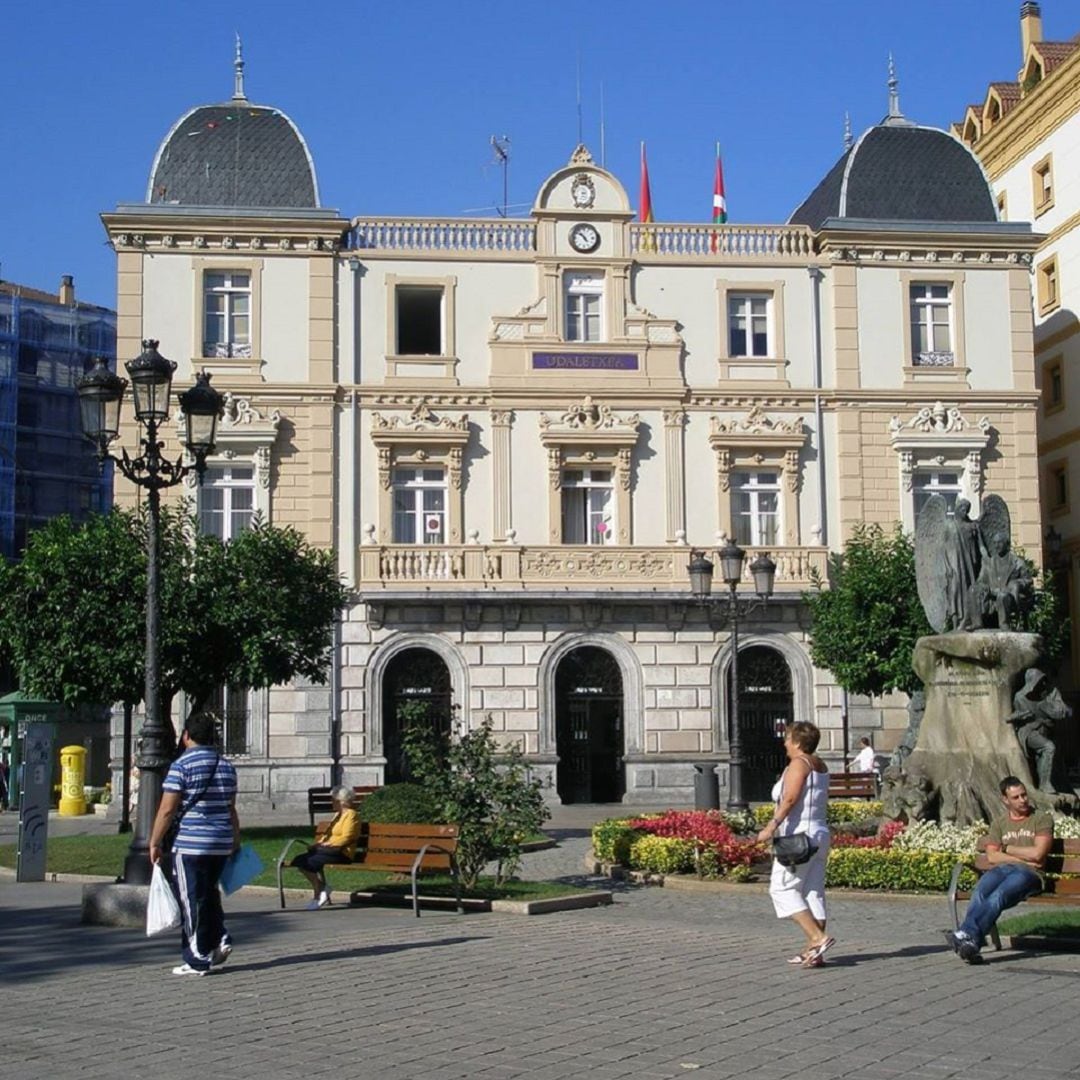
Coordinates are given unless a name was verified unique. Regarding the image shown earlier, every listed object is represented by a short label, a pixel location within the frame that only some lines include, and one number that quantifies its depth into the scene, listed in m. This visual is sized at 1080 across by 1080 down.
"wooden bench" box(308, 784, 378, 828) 25.32
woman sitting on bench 15.15
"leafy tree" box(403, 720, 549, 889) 15.66
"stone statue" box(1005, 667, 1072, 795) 16.47
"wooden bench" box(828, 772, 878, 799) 25.95
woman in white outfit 10.95
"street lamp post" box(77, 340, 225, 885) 13.70
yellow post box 33.69
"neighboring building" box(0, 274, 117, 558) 65.50
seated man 11.07
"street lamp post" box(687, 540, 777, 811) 25.36
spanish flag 41.25
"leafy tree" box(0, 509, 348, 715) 24.84
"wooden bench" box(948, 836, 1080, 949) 11.85
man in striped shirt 10.75
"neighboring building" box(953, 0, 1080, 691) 40.41
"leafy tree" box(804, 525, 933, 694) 31.66
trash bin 24.83
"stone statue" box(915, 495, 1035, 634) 17.31
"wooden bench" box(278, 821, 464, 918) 14.80
